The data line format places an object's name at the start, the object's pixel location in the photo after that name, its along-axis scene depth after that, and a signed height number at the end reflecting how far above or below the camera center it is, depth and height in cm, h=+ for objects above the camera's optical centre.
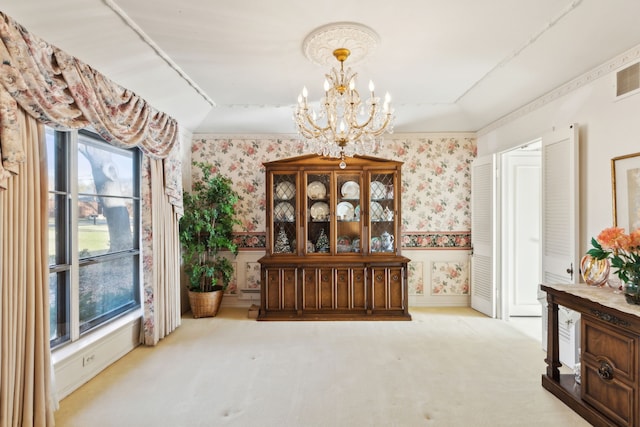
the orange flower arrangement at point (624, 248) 202 -23
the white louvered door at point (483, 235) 431 -31
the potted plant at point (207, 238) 428 -32
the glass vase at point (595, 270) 242 -43
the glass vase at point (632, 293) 200 -49
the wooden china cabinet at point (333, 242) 434 -39
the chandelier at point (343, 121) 245 +68
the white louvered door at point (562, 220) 288 -9
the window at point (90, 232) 271 -16
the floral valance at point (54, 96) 184 +78
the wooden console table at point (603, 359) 194 -91
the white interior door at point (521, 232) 426 -27
